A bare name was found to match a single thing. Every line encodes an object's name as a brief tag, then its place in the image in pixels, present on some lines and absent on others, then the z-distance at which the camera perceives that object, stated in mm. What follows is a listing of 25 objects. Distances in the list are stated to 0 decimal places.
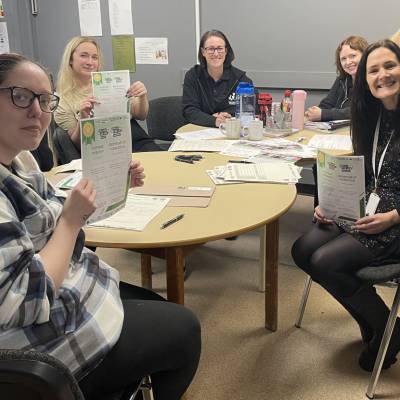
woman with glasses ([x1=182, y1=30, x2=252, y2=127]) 3100
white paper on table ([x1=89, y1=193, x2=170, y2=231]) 1403
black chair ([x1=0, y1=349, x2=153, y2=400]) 636
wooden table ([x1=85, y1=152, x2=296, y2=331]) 1315
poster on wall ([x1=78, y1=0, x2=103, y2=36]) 4305
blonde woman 2594
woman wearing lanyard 1649
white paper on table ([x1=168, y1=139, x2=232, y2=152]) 2312
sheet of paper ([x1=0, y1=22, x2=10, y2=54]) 4402
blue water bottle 2725
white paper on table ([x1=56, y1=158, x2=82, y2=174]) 1975
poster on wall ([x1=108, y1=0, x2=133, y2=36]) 4188
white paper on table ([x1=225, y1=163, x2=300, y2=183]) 1806
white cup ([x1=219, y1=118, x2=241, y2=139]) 2543
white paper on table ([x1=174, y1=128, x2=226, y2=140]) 2568
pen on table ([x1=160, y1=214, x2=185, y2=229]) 1391
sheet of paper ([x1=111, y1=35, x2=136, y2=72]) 4273
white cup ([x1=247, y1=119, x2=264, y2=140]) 2467
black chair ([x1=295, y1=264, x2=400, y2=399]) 1539
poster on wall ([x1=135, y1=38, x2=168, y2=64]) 4156
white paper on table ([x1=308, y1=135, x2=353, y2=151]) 2309
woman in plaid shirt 904
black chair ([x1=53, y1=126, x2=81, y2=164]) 2488
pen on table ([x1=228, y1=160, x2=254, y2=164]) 2072
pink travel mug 2678
